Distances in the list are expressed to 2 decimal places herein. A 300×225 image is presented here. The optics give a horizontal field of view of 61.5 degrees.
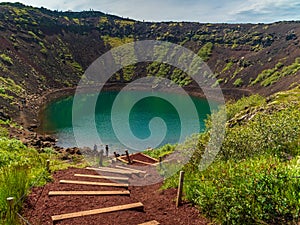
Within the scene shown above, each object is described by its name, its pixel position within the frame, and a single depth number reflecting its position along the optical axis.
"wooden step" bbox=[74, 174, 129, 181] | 8.23
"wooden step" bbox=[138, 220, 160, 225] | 5.11
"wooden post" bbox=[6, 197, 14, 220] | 4.73
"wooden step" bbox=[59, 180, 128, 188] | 7.38
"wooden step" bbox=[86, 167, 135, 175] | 8.98
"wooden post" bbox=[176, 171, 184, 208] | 6.08
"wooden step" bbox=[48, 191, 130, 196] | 6.45
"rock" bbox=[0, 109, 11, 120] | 28.82
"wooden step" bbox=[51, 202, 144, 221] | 5.22
